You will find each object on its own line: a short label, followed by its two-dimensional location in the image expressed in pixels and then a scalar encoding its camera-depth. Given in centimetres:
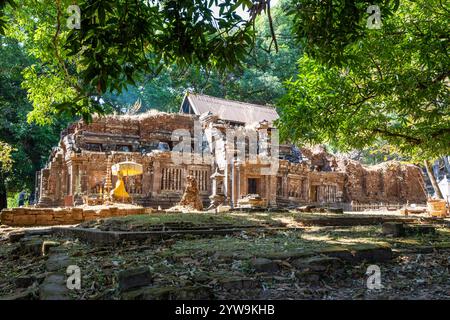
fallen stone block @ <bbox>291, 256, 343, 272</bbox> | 446
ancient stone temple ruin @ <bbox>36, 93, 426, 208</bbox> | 2369
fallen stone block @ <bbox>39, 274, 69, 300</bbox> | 354
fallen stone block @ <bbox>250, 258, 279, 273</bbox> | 437
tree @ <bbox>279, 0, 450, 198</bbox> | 759
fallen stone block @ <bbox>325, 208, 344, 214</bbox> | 1487
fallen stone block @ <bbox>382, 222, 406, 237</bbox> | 754
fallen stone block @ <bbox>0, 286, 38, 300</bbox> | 375
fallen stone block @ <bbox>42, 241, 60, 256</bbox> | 660
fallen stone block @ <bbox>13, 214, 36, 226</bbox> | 1337
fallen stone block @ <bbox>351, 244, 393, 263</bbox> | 503
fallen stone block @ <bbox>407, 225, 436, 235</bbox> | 787
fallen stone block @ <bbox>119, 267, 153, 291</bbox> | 360
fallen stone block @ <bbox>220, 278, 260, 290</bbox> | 380
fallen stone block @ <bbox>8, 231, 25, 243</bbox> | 923
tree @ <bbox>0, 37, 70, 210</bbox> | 2798
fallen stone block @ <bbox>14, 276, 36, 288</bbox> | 464
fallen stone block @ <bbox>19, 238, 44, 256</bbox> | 708
